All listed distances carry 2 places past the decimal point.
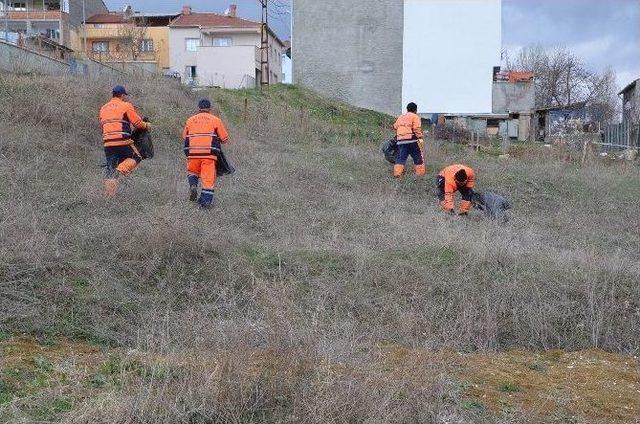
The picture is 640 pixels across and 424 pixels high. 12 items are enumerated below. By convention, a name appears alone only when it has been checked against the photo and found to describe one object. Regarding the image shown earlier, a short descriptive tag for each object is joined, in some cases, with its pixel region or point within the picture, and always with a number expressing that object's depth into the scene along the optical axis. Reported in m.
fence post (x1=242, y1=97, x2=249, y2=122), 19.19
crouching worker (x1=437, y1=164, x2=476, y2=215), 11.12
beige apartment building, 51.06
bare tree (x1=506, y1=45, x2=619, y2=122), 55.94
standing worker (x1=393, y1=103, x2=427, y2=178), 13.58
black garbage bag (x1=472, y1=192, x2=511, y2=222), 10.88
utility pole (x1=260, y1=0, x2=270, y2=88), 29.06
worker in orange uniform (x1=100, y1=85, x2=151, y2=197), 9.75
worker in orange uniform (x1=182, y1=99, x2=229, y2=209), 9.54
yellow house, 51.34
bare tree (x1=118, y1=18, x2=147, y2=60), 49.56
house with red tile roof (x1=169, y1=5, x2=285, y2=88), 50.75
